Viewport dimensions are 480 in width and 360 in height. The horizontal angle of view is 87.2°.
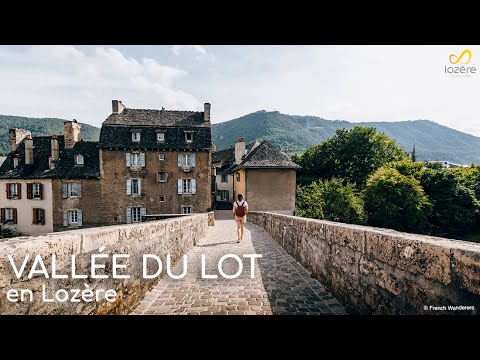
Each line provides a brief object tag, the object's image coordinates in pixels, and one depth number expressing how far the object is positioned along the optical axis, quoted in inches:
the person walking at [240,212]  312.2
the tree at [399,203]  938.7
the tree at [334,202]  868.5
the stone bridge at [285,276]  64.8
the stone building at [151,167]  894.4
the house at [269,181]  876.0
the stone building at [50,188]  883.4
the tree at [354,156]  1215.6
